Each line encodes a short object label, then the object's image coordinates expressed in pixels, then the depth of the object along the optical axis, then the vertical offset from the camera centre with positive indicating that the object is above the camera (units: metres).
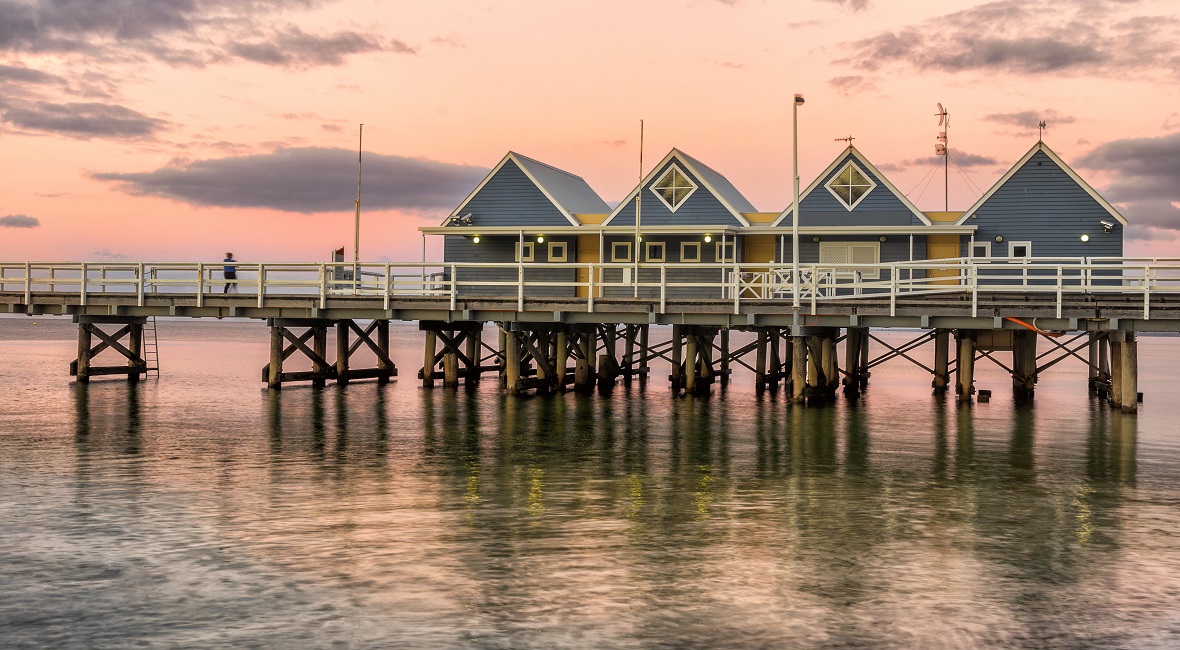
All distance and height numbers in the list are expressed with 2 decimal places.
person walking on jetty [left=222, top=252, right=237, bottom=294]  34.56 +2.29
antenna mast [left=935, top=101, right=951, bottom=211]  45.91 +8.24
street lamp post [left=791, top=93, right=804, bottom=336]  28.03 +3.20
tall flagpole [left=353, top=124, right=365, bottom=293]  38.13 +3.86
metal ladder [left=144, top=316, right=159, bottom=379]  48.56 -0.78
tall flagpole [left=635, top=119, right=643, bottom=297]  34.97 +4.49
